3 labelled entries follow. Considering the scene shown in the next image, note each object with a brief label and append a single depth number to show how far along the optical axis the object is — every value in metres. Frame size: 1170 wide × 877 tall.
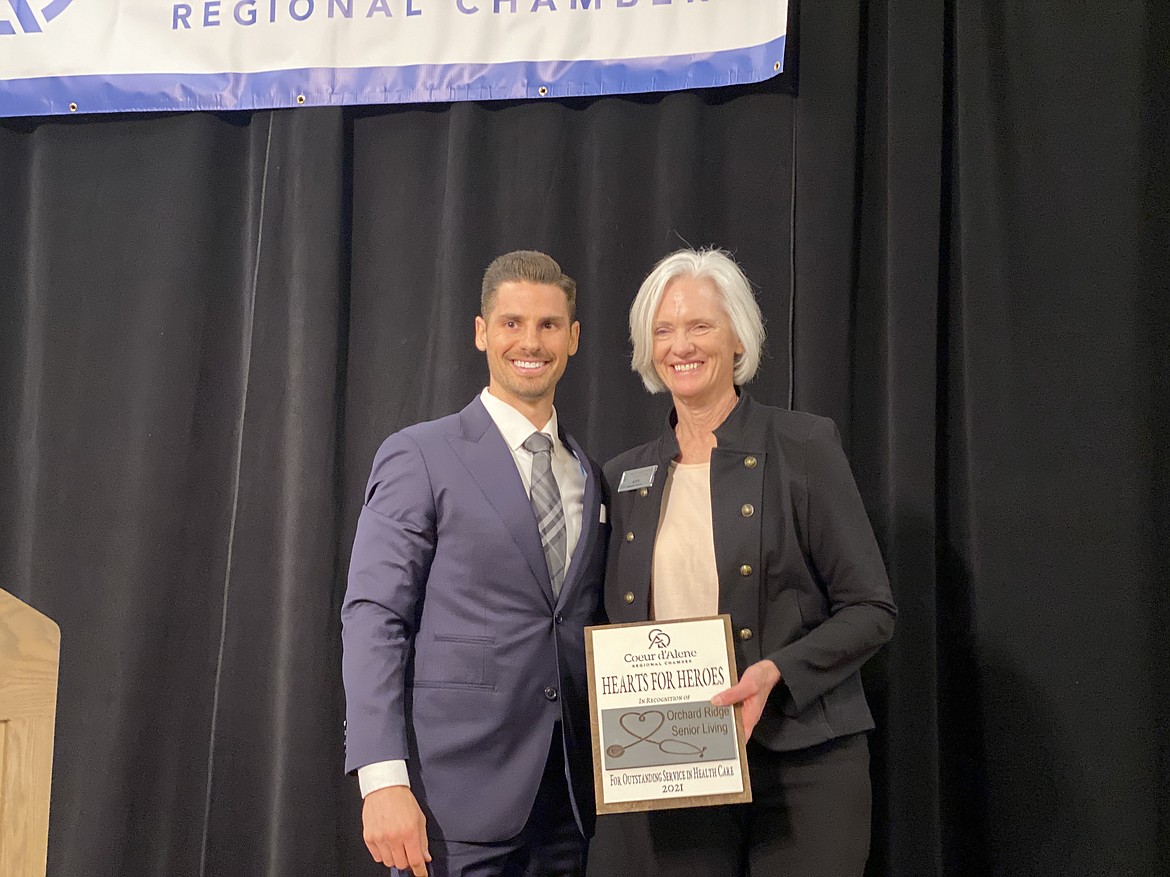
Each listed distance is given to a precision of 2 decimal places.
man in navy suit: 1.81
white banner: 2.69
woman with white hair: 1.79
